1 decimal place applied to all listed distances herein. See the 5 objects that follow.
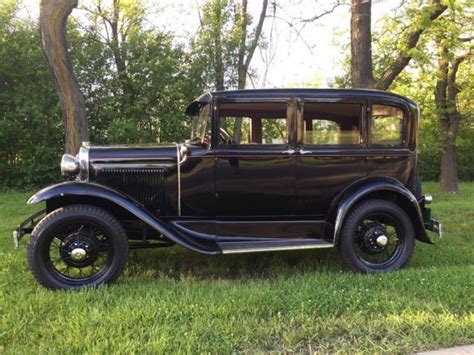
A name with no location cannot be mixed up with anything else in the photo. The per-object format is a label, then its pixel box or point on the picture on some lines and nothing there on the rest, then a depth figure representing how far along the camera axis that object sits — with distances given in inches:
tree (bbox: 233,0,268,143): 619.2
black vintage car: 198.1
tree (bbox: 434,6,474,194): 386.6
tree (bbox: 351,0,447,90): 326.3
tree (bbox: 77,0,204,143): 551.8
